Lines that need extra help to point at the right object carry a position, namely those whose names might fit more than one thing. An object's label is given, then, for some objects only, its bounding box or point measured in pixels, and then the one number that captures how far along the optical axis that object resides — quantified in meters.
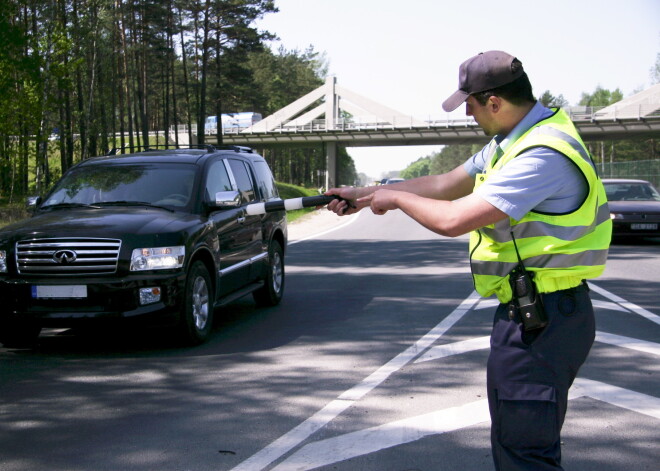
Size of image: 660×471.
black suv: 6.94
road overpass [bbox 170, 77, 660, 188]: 72.12
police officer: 2.72
